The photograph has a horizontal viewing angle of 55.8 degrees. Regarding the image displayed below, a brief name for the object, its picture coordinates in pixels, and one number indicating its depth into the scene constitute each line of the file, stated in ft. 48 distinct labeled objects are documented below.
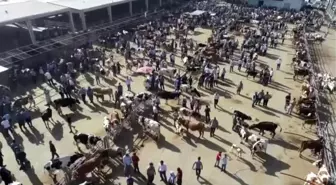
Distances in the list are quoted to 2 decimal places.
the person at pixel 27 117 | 61.73
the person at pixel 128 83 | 77.61
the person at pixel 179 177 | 45.25
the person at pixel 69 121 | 61.05
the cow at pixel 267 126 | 59.67
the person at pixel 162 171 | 46.79
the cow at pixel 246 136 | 55.67
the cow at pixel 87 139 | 54.95
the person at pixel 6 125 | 58.65
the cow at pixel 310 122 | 63.57
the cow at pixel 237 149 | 53.83
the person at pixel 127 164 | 47.03
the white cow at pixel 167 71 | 85.81
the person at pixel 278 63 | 94.89
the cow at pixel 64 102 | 67.51
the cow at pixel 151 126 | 58.18
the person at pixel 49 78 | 80.31
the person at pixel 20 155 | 49.93
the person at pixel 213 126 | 58.44
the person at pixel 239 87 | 77.03
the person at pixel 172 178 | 45.29
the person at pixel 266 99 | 71.15
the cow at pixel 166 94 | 72.38
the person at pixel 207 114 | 63.67
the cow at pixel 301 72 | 88.99
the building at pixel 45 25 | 99.45
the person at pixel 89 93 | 71.42
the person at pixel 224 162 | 49.28
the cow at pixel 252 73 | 86.58
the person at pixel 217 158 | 50.11
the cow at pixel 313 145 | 54.29
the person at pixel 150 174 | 45.96
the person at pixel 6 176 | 46.26
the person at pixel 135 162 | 48.28
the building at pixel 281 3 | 195.93
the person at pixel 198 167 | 47.51
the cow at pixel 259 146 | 53.80
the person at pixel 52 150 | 51.63
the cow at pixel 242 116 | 64.28
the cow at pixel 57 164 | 48.21
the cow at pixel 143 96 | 69.10
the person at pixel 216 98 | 70.38
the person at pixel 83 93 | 71.36
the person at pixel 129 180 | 45.10
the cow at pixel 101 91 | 72.59
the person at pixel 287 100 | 69.72
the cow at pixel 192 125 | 58.65
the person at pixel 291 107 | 68.28
